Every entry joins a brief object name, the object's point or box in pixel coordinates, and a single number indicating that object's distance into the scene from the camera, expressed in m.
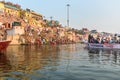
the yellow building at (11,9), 40.73
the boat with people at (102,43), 24.47
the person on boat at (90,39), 26.70
